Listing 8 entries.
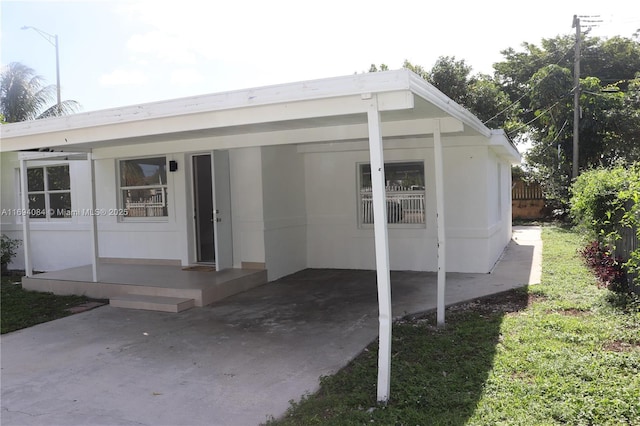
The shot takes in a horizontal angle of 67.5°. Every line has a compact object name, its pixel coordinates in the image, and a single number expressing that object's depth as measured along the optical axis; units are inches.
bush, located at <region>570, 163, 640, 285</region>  257.4
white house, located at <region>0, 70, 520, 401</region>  311.7
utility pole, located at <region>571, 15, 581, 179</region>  682.8
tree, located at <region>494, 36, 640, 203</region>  705.0
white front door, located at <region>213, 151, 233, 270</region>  325.7
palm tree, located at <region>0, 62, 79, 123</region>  855.7
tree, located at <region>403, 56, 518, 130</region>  832.3
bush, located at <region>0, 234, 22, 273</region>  436.8
